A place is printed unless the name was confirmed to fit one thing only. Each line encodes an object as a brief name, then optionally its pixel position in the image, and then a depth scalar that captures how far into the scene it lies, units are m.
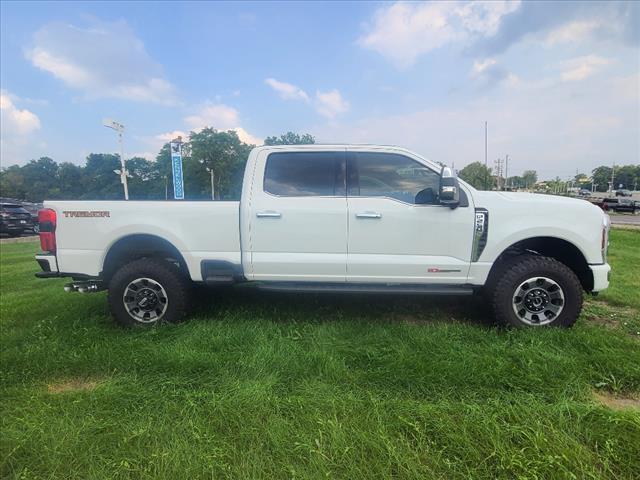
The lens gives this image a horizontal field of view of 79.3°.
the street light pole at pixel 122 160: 20.14
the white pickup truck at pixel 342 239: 3.67
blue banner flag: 17.73
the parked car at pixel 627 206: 35.12
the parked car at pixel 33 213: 18.66
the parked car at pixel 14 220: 17.62
